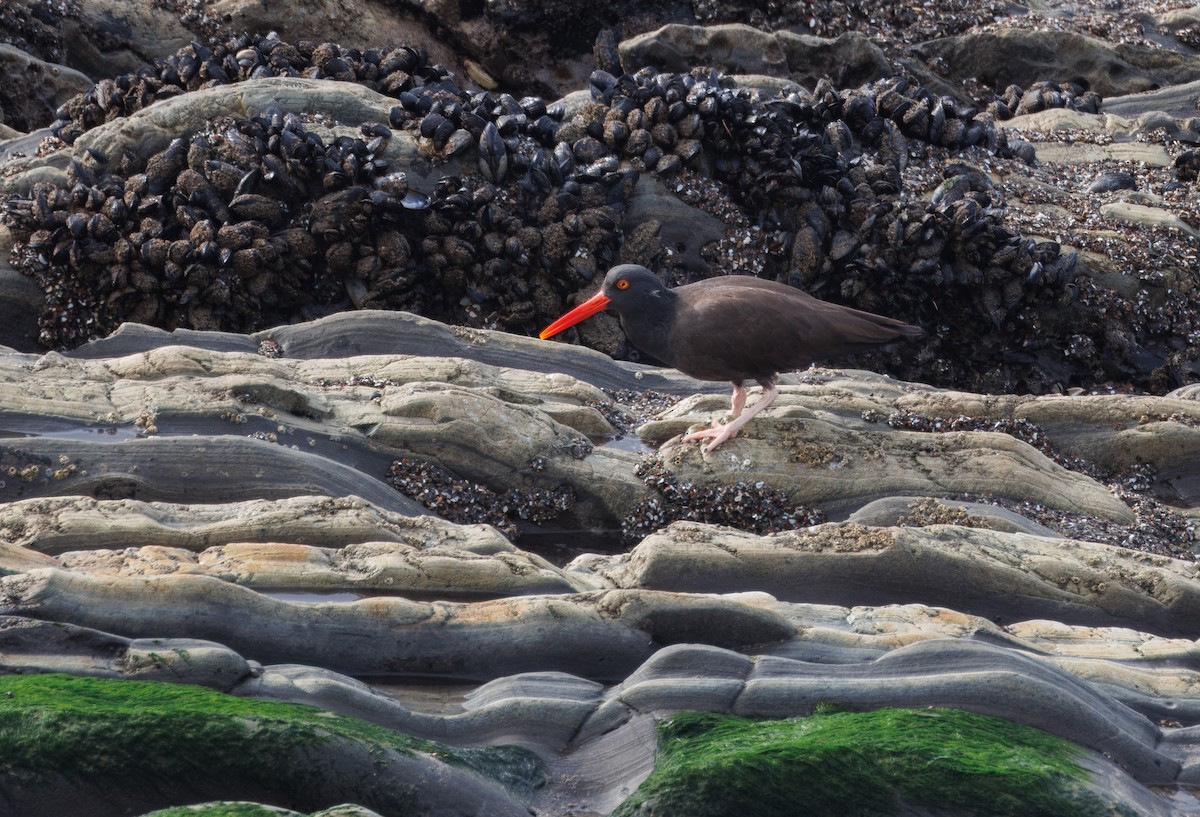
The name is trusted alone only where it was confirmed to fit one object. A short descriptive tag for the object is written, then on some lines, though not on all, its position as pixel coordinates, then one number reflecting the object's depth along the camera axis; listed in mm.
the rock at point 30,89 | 25937
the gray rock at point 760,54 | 27203
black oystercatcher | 14695
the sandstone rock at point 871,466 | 14289
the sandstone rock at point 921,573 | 11383
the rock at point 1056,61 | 33094
